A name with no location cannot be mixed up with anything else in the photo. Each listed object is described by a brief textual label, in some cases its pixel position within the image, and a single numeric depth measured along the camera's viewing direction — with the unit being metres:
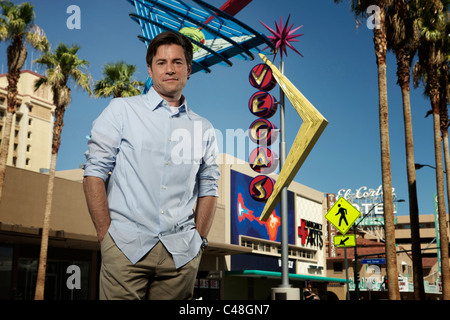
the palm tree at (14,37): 24.22
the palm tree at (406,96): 21.12
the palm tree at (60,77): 26.56
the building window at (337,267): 67.44
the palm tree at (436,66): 24.09
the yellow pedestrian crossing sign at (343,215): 19.58
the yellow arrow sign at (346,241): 21.42
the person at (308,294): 11.89
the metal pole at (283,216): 16.08
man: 2.34
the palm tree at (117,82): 27.73
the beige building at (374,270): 63.38
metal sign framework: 18.00
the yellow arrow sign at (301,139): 17.58
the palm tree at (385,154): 16.70
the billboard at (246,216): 42.75
